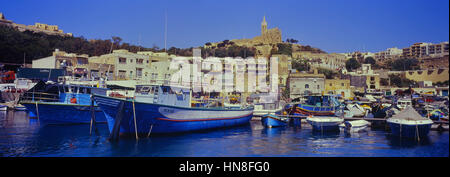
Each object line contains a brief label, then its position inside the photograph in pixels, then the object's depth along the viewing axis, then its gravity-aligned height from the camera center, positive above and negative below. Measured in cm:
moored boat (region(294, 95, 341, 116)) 2900 -155
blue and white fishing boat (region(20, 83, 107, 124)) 2483 -120
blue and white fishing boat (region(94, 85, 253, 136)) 1688 -145
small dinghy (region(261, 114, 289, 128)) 2522 -257
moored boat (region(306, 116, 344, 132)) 2170 -234
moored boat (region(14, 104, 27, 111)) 4066 -252
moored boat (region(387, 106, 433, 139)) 1678 -188
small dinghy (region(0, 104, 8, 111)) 3919 -243
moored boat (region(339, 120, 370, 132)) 2155 -252
